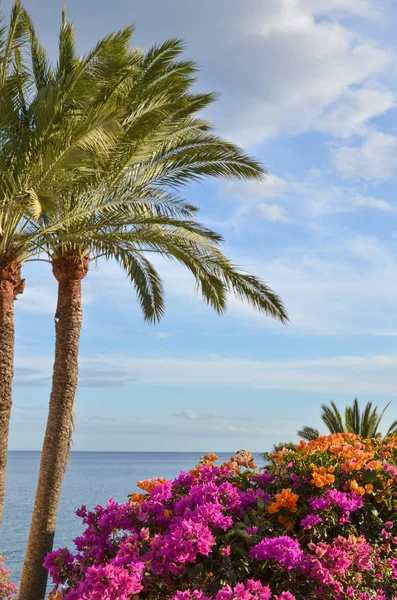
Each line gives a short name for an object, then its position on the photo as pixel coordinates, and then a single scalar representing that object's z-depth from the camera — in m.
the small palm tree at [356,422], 20.22
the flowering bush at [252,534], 4.50
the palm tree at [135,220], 9.57
